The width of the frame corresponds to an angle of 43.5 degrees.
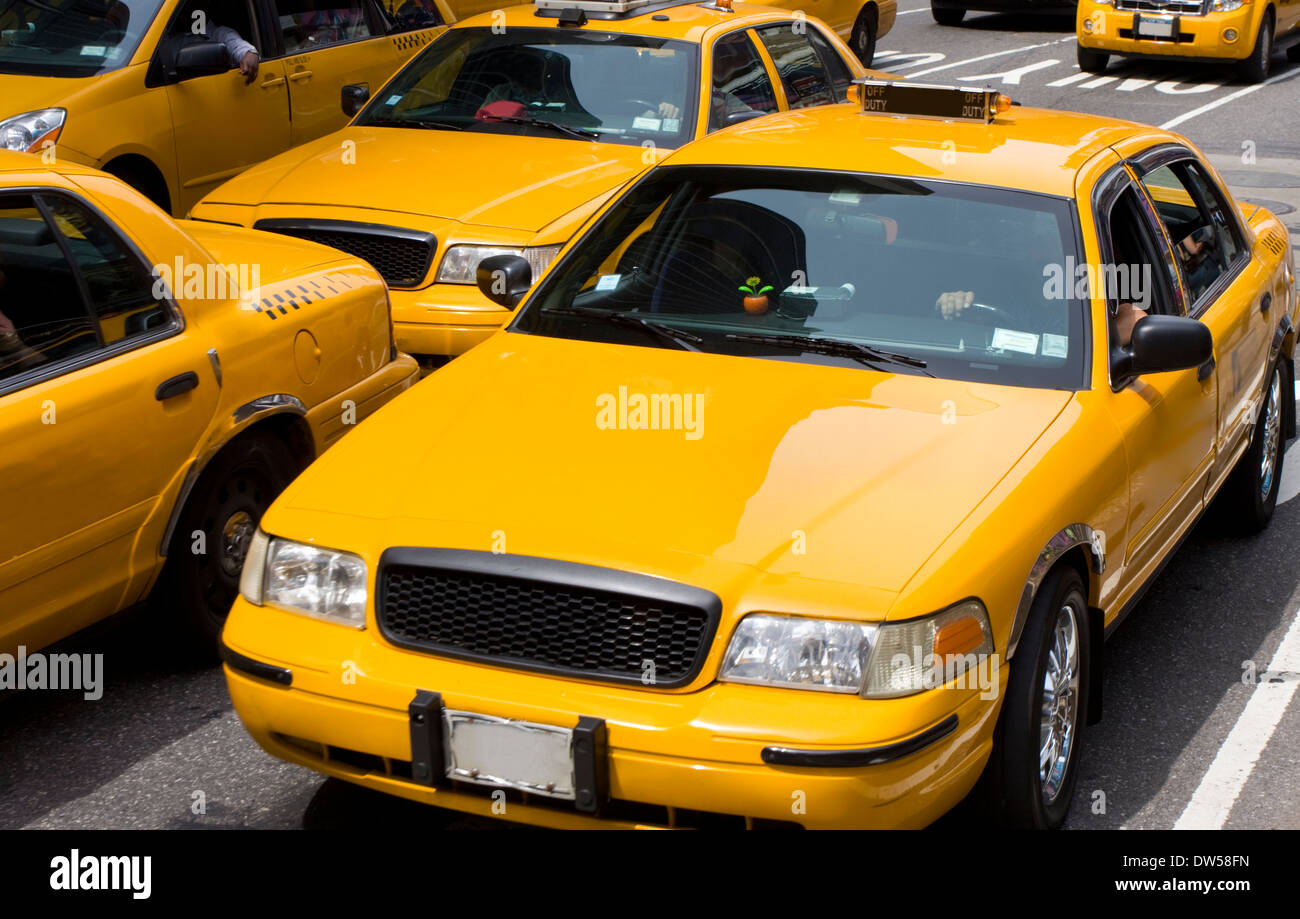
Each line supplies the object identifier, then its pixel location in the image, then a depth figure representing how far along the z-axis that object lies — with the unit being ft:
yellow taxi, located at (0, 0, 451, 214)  26.63
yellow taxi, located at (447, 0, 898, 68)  50.39
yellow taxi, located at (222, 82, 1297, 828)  10.94
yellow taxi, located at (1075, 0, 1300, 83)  57.52
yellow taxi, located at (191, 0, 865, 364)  23.15
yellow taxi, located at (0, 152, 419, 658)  13.92
